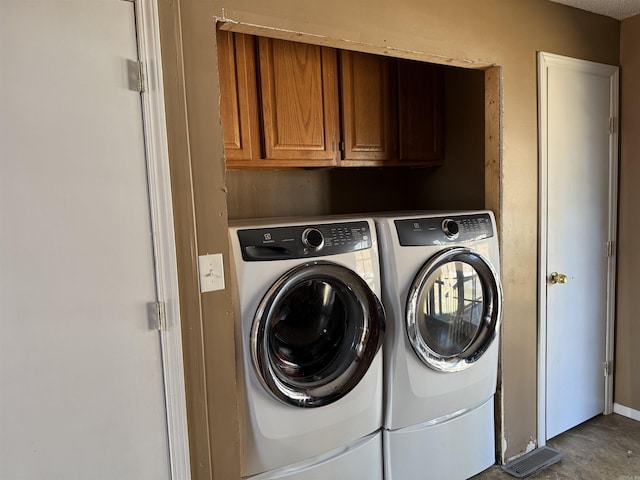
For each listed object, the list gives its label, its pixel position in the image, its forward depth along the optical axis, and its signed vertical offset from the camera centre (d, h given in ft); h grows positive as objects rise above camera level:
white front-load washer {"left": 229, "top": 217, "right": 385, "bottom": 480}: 5.41 -1.85
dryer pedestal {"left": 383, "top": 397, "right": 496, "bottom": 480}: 6.74 -3.78
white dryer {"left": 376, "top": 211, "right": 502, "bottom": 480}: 6.47 -2.13
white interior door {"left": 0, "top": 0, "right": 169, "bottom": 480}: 4.31 -0.38
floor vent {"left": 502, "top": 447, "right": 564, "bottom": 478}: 7.80 -4.61
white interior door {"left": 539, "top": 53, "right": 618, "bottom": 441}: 8.34 -0.85
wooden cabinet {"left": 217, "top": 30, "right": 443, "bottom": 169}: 6.72 +1.48
